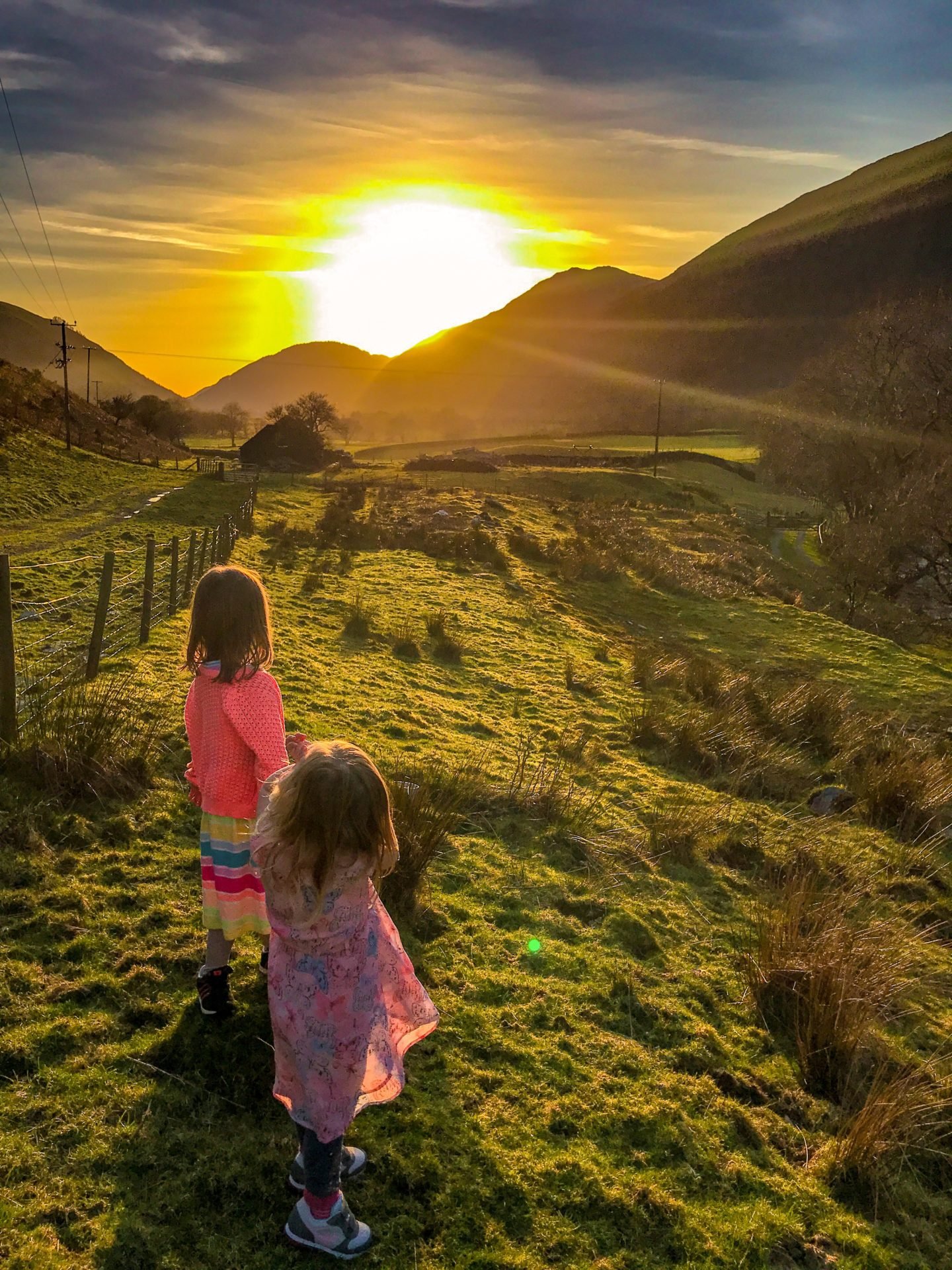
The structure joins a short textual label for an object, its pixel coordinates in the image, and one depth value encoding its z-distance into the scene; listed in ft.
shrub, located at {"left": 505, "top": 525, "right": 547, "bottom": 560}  76.13
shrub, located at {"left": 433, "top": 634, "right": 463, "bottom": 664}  40.75
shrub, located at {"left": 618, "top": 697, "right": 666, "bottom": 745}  33.04
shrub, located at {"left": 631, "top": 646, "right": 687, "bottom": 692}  41.96
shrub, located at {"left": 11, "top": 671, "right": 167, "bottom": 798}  19.26
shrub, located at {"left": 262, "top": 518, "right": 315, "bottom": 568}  61.41
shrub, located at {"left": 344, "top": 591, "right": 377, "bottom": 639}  42.47
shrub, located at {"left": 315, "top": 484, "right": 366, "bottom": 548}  72.95
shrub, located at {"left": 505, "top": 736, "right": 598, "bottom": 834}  23.84
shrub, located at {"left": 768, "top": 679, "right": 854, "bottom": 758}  36.29
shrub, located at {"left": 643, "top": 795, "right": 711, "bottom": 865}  23.15
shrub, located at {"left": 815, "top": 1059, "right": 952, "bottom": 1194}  12.67
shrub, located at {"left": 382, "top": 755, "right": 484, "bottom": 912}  17.90
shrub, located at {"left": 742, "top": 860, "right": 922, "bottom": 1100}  15.16
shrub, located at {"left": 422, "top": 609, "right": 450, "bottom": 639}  43.55
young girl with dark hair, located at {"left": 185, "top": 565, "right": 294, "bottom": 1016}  11.90
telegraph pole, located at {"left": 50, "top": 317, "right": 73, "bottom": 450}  171.55
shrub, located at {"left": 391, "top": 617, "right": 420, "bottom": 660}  40.37
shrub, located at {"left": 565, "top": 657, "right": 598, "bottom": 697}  39.19
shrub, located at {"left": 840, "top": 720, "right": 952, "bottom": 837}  28.53
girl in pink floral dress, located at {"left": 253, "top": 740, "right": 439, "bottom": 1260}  8.90
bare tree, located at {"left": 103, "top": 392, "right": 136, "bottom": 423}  252.62
